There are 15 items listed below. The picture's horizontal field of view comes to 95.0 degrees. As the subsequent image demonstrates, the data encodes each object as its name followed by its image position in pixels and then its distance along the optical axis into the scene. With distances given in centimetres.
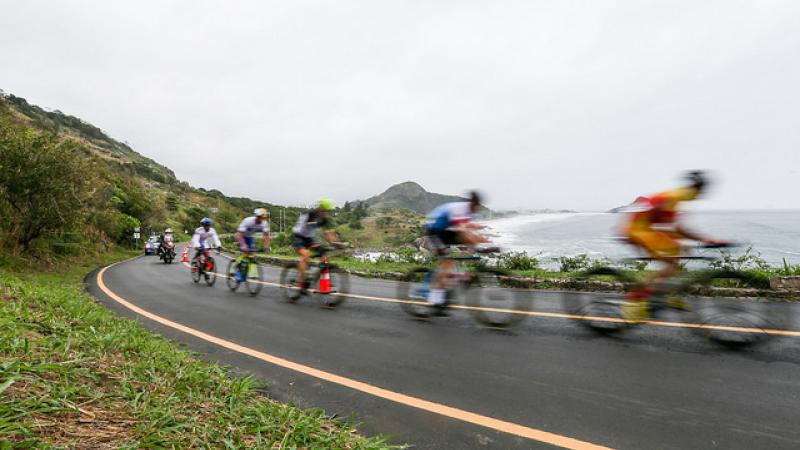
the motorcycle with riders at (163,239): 1952
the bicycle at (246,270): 961
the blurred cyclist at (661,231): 457
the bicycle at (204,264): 1130
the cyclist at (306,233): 794
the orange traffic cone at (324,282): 773
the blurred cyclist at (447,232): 592
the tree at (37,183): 1224
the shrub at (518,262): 1157
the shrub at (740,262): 798
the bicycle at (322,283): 774
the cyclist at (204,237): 1130
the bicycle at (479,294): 589
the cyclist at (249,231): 962
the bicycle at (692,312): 451
